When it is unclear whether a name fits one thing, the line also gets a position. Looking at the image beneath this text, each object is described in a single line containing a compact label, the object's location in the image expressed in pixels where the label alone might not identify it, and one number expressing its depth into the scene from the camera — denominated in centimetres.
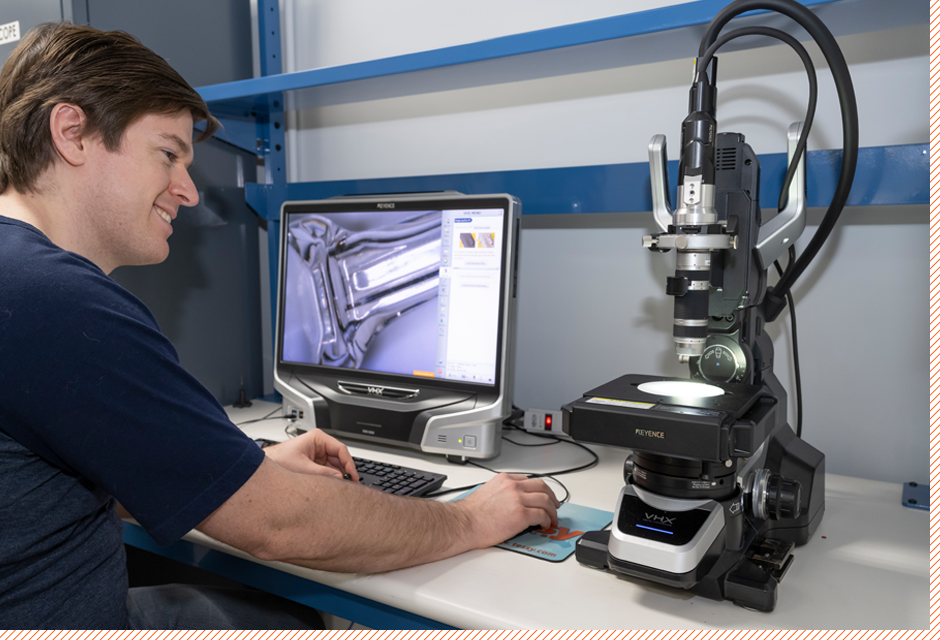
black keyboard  105
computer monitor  124
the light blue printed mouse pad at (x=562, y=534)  87
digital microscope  72
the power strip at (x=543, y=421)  143
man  66
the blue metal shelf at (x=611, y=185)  107
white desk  71
